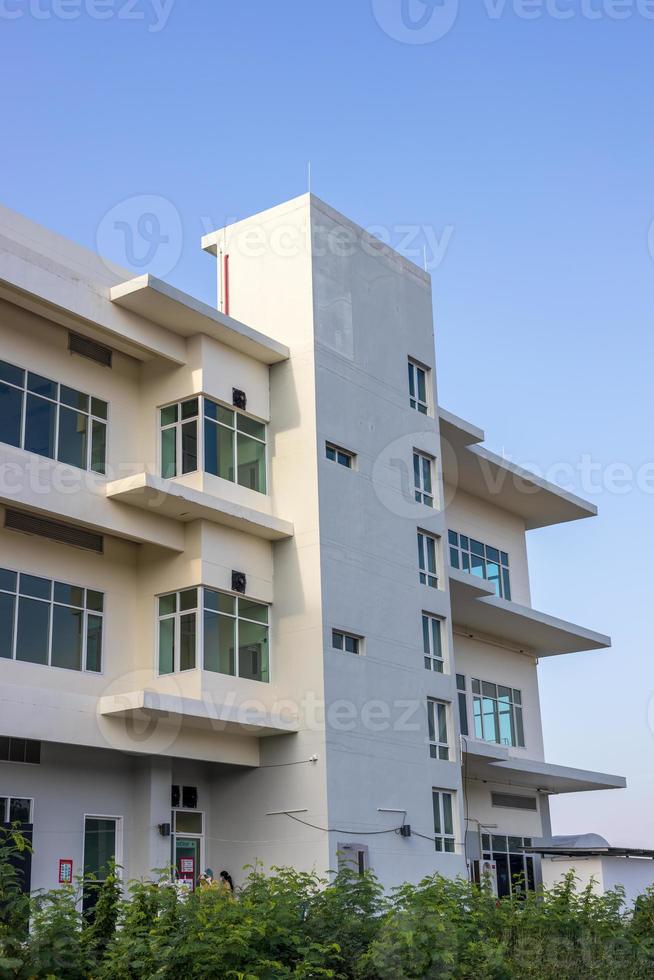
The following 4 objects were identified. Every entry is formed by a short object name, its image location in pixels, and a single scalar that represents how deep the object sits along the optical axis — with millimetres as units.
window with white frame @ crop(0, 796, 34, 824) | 20172
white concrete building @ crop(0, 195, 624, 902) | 21266
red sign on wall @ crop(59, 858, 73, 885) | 20688
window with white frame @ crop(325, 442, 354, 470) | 25781
